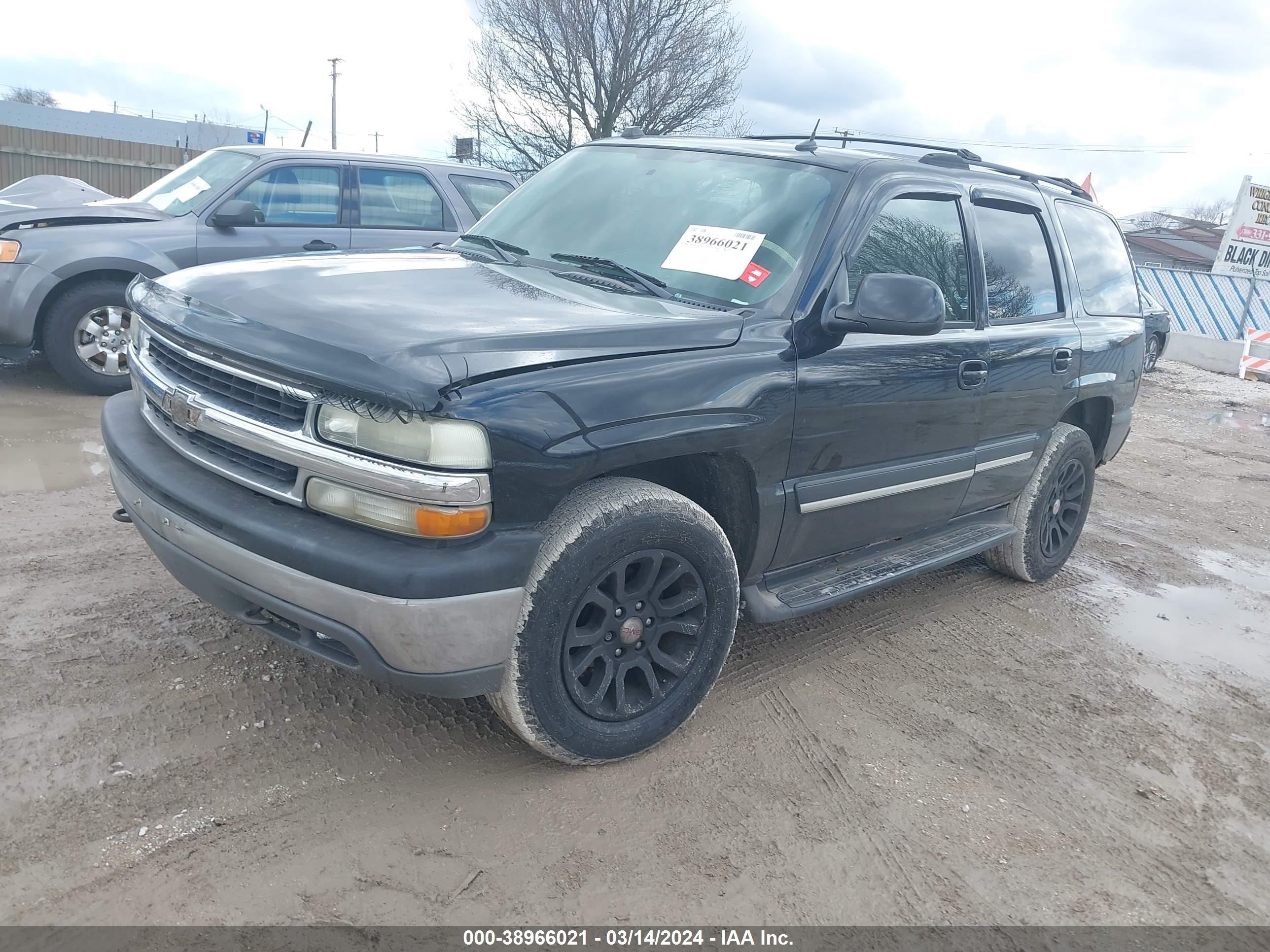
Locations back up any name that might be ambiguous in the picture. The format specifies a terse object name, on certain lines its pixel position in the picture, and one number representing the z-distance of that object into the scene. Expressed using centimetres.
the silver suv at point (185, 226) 668
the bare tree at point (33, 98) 7175
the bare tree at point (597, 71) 2448
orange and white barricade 1566
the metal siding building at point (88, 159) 1938
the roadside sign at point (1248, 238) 2120
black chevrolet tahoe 244
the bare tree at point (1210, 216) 7749
